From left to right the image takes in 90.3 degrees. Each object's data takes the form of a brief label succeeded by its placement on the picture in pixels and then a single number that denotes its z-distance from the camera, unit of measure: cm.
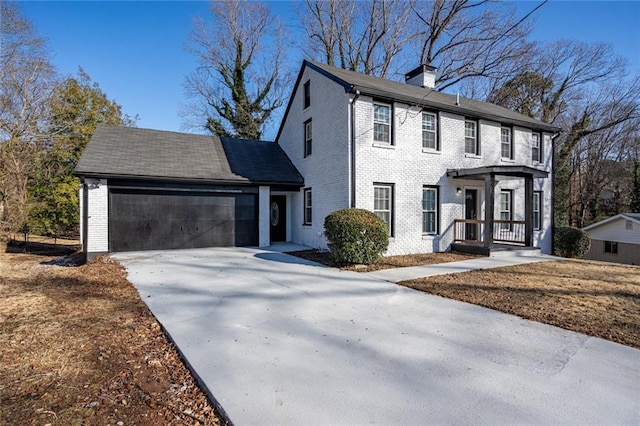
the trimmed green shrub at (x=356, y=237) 823
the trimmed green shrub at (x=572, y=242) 1306
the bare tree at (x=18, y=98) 1448
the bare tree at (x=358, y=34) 2295
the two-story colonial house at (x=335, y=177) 1044
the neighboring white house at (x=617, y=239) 1955
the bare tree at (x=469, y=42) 2155
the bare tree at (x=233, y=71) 2409
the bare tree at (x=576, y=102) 2208
